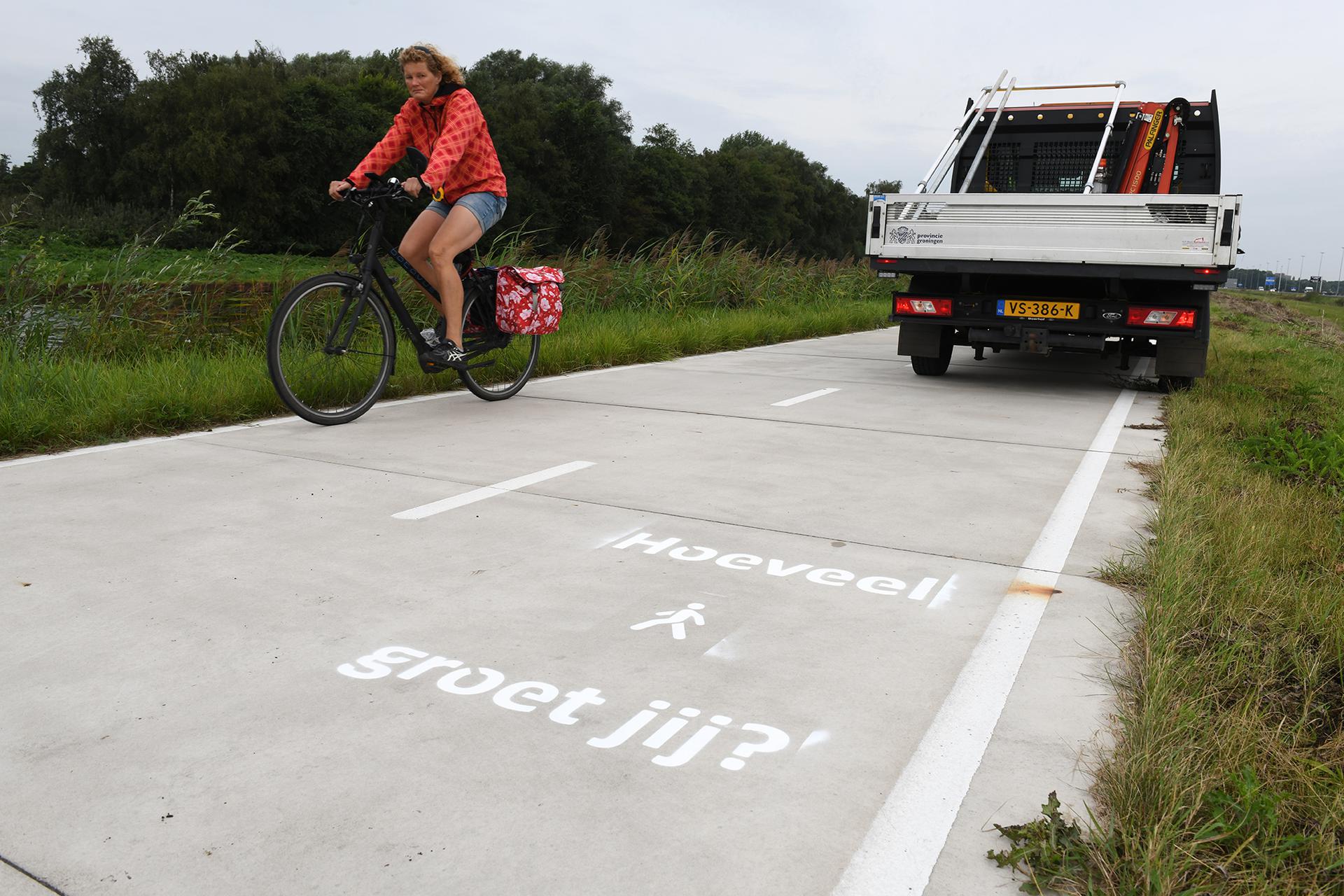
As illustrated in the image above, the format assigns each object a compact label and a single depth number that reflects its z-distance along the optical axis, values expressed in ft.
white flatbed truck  29.12
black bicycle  21.40
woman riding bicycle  21.93
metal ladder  35.96
